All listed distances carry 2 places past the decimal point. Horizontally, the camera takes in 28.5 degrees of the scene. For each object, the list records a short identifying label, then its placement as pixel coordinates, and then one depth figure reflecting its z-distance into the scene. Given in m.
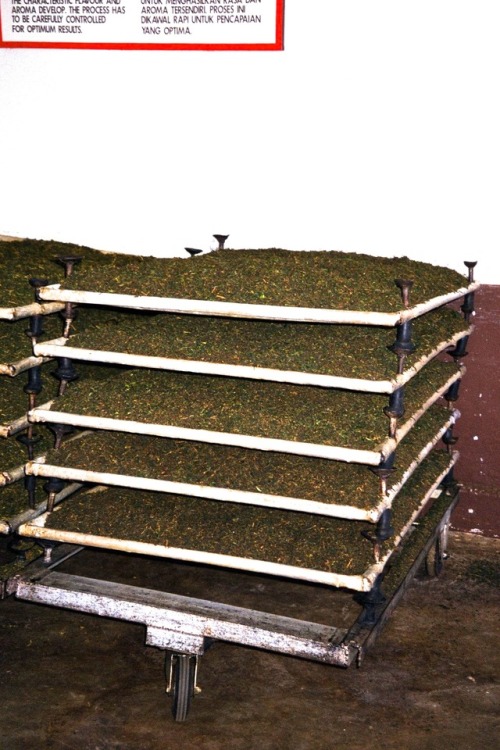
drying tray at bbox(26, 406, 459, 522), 3.74
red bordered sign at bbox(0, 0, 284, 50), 5.36
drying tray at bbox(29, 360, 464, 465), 3.68
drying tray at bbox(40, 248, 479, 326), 3.62
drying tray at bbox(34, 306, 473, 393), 3.67
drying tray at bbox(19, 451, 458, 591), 3.82
